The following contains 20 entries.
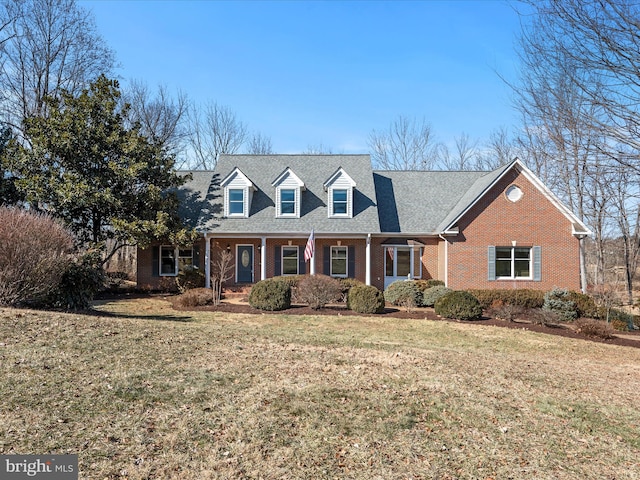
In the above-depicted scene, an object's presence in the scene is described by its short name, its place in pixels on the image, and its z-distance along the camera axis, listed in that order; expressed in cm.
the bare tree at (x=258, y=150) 4567
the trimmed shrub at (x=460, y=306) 1543
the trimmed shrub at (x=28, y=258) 940
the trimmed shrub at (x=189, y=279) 2114
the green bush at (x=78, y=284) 1112
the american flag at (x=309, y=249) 1772
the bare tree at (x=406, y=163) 4159
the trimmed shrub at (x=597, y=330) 1366
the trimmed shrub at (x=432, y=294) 1806
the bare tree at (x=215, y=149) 4253
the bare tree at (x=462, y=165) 4275
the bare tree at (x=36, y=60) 2505
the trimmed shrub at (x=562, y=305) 1670
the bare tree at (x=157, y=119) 3716
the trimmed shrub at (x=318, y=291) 1655
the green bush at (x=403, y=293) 1809
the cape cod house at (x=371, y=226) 2011
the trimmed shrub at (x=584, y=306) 1698
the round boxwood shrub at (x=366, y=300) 1614
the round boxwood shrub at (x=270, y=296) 1630
